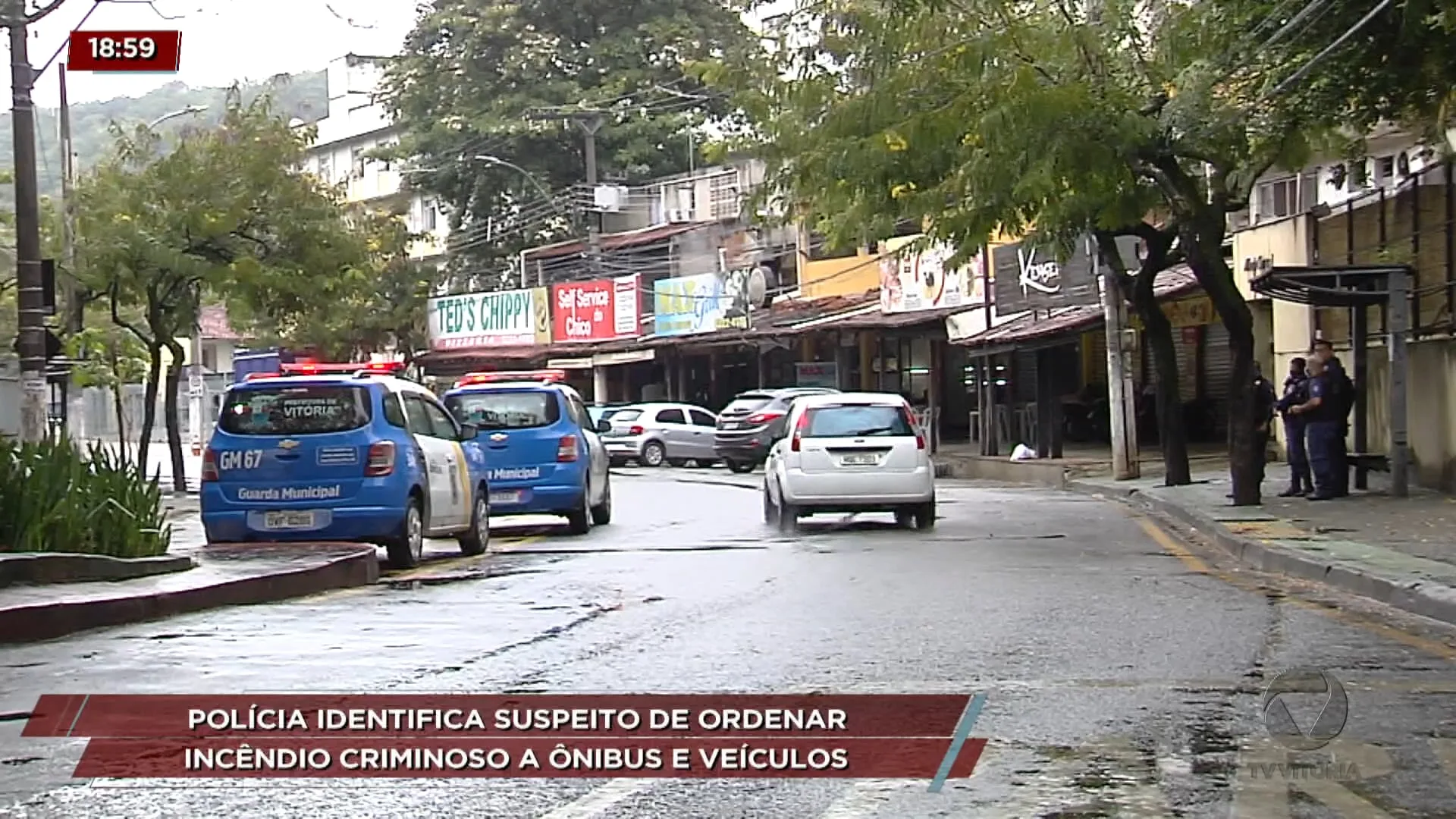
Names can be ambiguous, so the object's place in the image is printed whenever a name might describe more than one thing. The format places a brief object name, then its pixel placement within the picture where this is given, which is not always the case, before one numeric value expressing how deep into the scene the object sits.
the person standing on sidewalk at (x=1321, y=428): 20.95
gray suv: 37.31
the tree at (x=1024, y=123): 17.73
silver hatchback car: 42.25
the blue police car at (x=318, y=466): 15.87
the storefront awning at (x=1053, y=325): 31.89
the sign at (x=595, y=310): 50.56
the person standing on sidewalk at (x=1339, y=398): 20.89
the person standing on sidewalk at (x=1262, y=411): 20.86
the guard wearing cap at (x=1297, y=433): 21.48
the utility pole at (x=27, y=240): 16.95
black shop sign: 34.50
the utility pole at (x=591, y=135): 54.22
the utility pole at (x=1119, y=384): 27.58
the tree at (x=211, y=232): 30.02
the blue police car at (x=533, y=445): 20.84
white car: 20.03
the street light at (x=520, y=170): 53.03
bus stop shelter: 20.36
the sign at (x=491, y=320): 54.03
